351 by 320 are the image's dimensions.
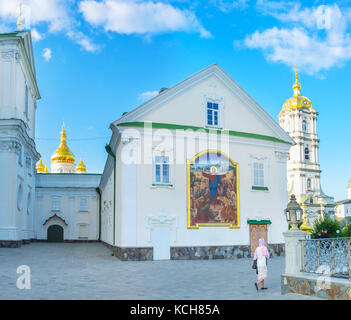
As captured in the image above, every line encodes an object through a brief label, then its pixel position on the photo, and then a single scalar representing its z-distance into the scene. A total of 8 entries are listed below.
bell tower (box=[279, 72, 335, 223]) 77.50
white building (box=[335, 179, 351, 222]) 104.49
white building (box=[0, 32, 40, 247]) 28.11
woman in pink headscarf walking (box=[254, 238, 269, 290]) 12.31
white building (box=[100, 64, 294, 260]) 21.91
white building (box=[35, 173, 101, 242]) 45.19
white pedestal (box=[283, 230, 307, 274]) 11.69
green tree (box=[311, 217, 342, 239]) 35.00
